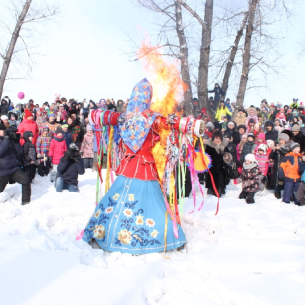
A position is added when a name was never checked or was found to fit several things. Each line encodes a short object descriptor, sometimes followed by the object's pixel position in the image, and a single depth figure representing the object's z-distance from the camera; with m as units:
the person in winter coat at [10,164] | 6.99
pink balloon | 16.89
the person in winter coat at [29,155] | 8.64
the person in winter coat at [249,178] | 8.19
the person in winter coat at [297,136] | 9.02
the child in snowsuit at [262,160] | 9.21
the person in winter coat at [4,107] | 14.87
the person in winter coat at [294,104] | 17.93
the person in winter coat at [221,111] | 14.46
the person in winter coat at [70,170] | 8.34
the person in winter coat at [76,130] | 11.61
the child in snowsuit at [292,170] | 8.09
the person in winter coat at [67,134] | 10.49
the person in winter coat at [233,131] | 10.74
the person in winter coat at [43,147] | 10.27
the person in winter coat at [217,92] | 15.06
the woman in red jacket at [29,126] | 10.29
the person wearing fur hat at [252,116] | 11.96
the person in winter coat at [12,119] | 11.60
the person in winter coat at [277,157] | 8.69
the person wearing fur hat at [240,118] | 12.96
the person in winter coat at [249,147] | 9.75
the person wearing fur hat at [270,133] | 10.12
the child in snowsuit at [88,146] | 11.27
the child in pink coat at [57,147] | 9.78
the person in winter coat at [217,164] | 8.73
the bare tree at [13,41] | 12.63
